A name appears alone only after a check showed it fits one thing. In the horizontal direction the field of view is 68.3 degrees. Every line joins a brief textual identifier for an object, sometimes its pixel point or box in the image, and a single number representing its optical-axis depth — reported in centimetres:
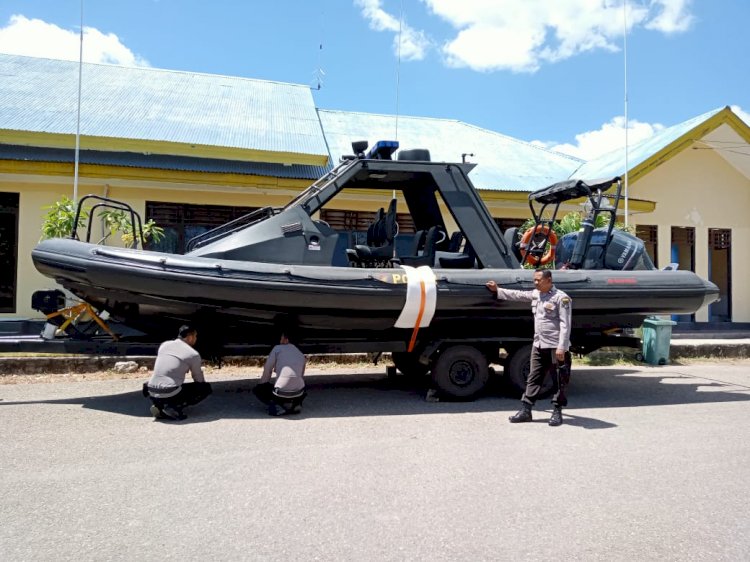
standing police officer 521
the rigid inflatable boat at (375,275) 527
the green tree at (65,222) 867
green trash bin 927
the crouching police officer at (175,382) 509
